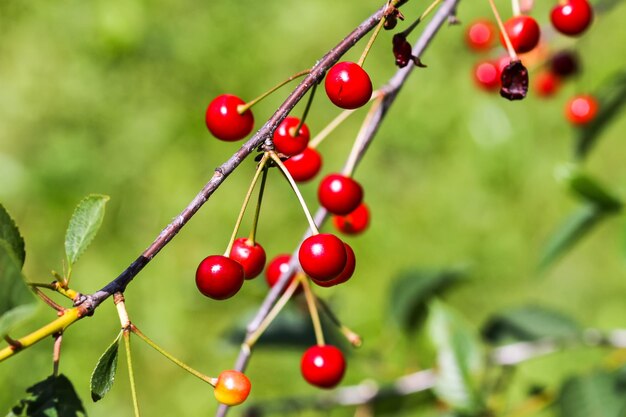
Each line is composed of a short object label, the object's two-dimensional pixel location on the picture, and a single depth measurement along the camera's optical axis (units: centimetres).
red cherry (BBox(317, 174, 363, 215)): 77
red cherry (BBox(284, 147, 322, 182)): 80
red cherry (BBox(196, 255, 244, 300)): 71
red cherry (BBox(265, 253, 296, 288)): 81
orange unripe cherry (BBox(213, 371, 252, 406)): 70
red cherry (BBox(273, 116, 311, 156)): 76
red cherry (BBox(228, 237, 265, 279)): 74
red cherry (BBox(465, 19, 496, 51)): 102
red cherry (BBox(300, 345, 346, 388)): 79
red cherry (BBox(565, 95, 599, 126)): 94
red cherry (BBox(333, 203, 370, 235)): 82
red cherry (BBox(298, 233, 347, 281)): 70
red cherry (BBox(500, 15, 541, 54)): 76
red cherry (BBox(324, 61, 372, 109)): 71
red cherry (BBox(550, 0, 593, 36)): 79
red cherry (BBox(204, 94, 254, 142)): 75
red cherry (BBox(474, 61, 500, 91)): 96
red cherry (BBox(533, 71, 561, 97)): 103
